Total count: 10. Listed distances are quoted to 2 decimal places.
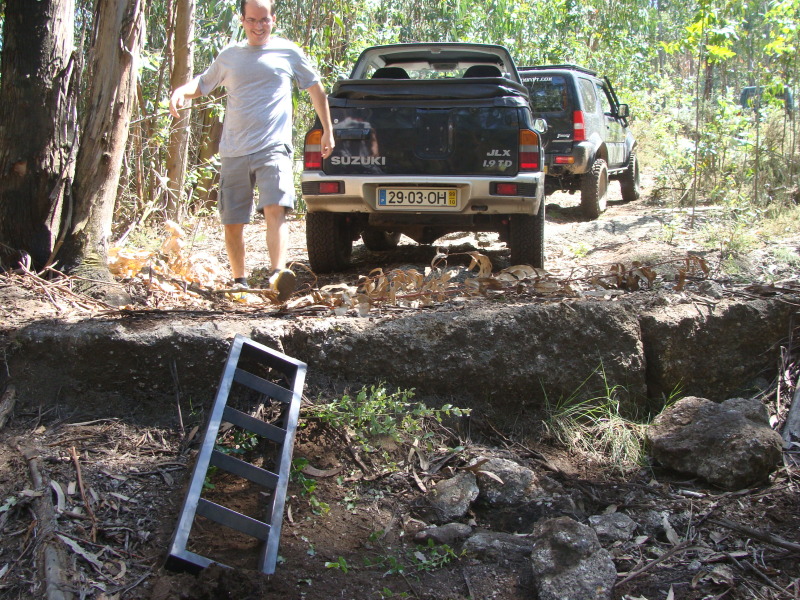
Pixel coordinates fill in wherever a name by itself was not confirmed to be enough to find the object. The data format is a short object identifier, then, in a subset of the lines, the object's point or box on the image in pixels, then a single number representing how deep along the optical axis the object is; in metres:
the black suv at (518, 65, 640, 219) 9.12
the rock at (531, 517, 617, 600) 2.21
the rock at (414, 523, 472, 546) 2.52
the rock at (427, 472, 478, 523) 2.71
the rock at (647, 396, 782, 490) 2.91
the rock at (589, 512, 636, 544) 2.59
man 4.32
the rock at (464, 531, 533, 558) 2.45
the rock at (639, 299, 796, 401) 3.56
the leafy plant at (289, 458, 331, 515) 2.64
